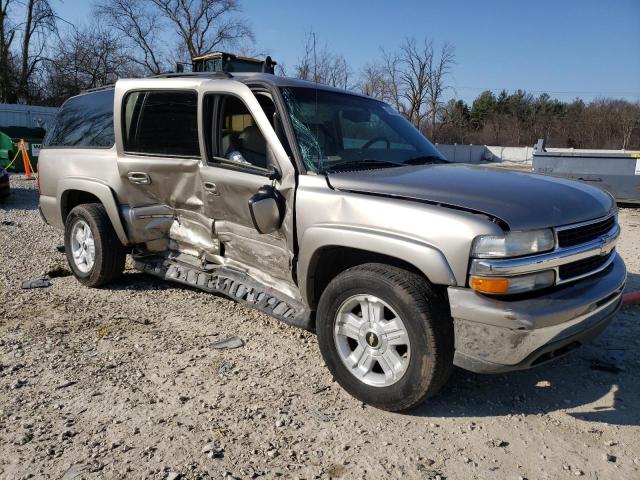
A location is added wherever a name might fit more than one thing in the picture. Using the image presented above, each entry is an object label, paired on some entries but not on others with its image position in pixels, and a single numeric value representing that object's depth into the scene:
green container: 16.52
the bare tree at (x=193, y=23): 41.59
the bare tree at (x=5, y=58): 29.81
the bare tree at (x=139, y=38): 40.31
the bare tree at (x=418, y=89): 49.69
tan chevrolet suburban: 2.56
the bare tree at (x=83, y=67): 33.69
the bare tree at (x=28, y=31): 31.50
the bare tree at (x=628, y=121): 55.66
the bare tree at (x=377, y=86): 32.20
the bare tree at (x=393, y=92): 41.72
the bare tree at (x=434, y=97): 50.19
